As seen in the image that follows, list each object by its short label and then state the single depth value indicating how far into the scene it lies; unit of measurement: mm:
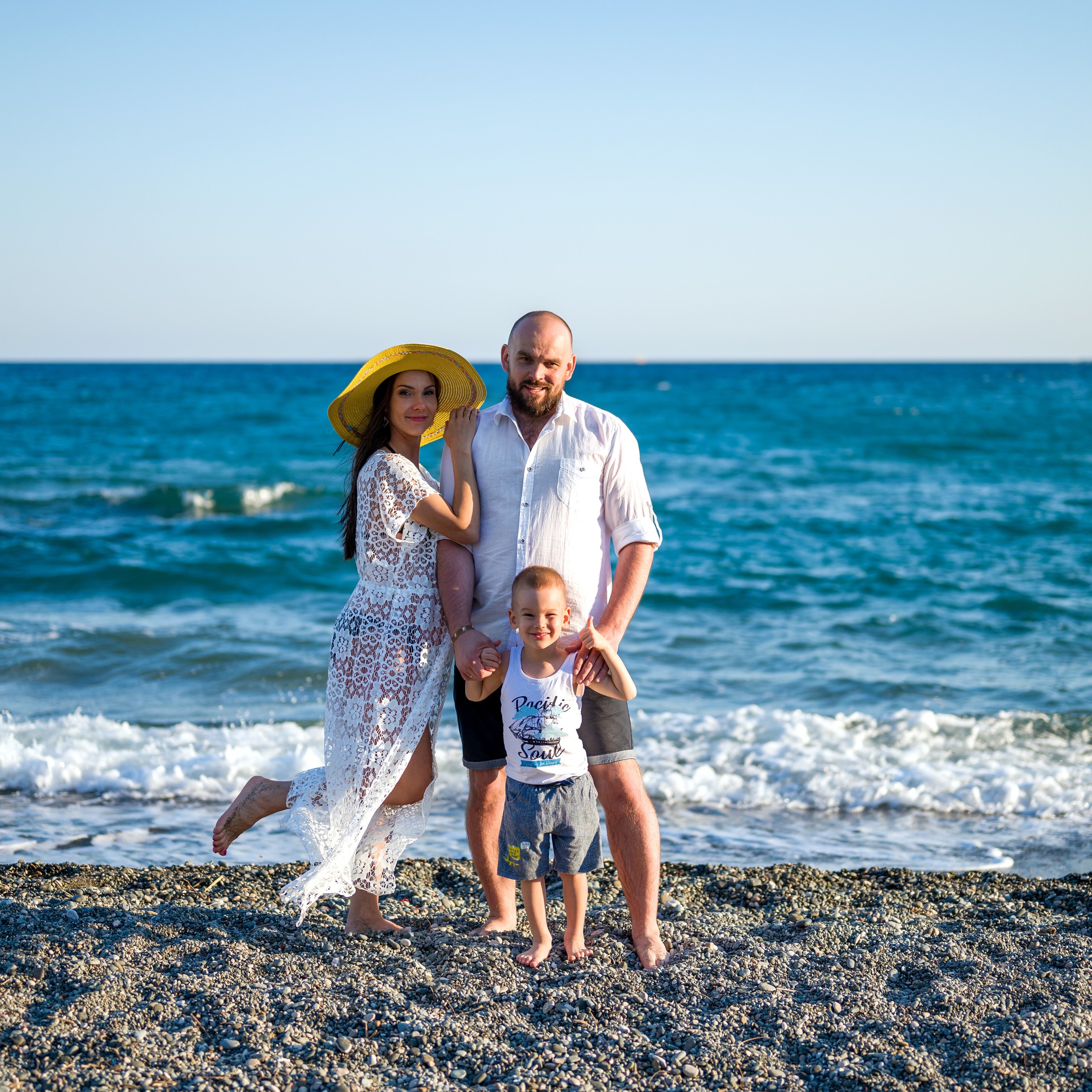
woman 3793
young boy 3598
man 3732
